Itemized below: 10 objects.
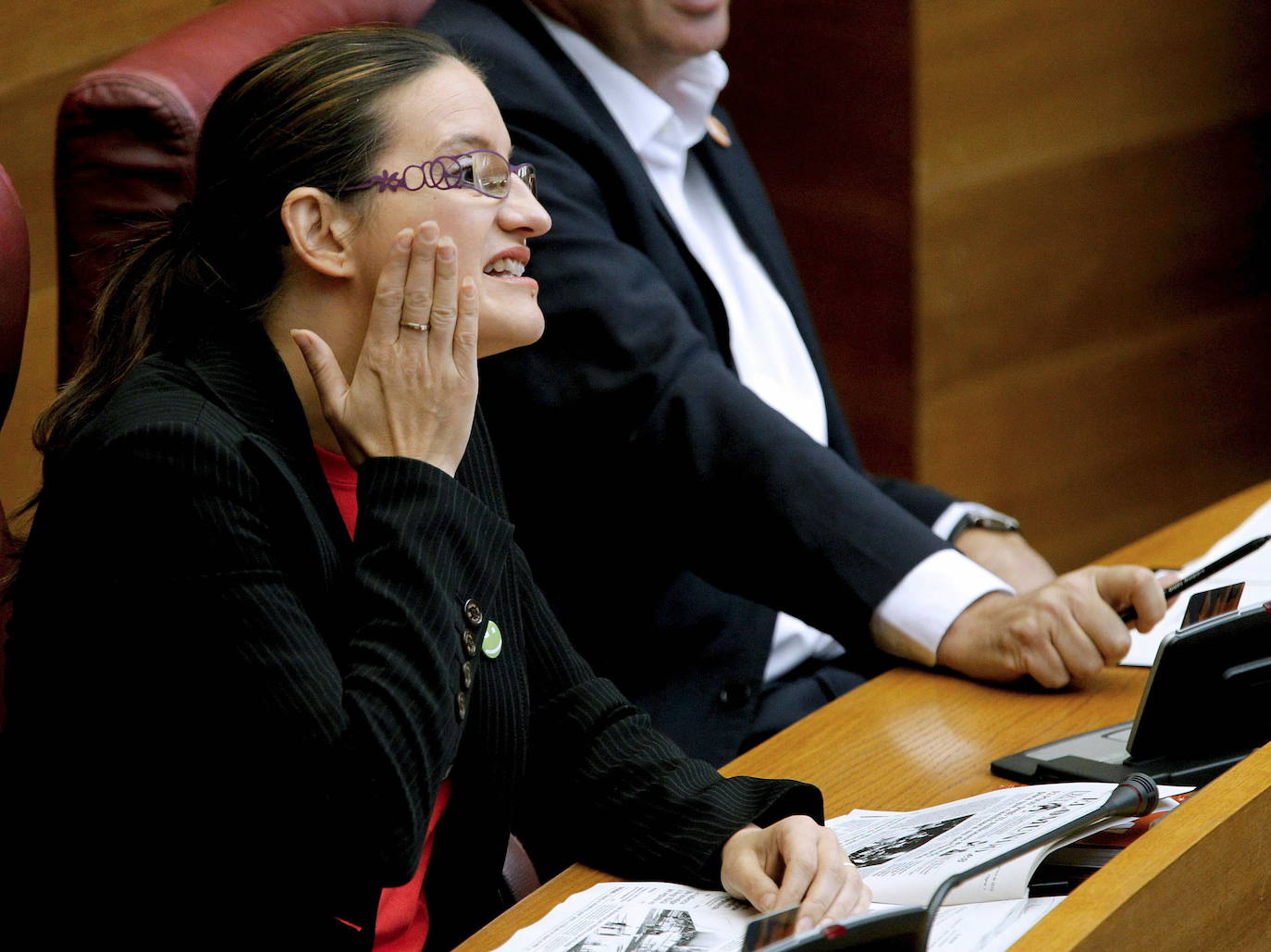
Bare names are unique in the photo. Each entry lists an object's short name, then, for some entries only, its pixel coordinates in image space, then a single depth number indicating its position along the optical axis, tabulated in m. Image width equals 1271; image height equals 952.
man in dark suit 5.81
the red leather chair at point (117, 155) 5.64
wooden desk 5.22
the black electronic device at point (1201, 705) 5.51
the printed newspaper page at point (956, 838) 5.31
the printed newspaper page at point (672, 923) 5.27
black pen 5.69
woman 5.31
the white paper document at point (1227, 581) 5.76
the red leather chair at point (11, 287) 5.50
